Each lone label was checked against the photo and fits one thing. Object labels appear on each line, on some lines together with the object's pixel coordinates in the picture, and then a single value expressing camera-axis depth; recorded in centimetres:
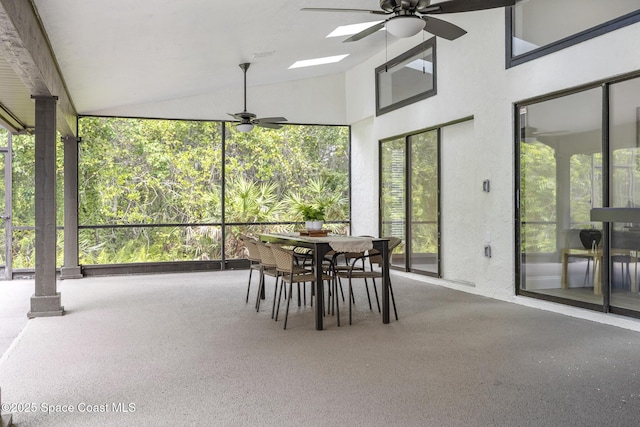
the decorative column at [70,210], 803
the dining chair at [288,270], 463
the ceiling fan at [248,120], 739
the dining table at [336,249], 455
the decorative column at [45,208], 511
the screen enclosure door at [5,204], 813
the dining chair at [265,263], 502
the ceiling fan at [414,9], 354
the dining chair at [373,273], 482
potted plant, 550
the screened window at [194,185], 904
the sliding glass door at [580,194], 457
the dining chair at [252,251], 555
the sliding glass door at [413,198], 755
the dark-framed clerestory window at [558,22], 457
